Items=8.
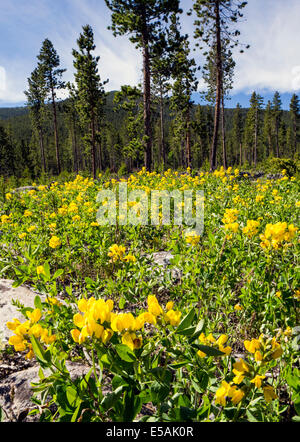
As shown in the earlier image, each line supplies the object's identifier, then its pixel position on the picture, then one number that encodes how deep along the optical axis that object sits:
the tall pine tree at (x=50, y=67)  27.70
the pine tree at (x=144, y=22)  11.76
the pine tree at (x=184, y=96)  22.42
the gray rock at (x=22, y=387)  1.38
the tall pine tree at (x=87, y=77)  23.09
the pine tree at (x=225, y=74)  14.63
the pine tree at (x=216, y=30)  13.25
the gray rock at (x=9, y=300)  2.10
